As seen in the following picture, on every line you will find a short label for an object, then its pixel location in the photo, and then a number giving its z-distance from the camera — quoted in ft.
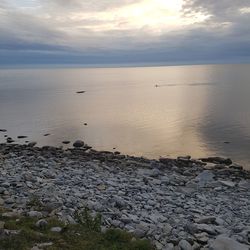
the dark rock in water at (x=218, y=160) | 68.09
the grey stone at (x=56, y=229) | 23.14
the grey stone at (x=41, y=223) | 23.83
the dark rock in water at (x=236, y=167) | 63.98
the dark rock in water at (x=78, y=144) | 82.86
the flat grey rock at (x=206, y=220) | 30.87
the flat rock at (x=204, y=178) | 48.10
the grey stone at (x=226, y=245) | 24.72
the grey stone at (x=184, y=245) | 24.84
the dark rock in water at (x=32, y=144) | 83.01
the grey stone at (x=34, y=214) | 25.91
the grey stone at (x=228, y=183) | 48.29
